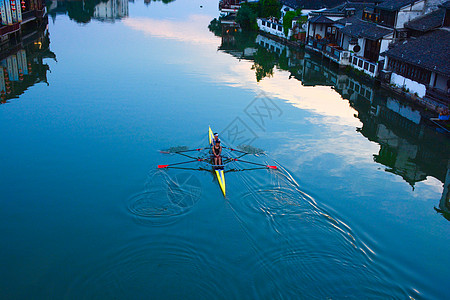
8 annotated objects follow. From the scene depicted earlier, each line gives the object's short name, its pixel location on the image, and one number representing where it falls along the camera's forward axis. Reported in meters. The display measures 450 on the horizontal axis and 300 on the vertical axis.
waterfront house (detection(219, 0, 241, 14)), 80.50
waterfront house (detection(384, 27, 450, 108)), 29.09
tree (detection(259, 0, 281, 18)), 67.25
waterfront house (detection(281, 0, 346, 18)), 61.34
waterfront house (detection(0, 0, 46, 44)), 47.07
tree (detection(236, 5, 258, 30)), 69.94
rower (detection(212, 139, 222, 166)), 20.38
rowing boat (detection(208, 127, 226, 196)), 18.70
